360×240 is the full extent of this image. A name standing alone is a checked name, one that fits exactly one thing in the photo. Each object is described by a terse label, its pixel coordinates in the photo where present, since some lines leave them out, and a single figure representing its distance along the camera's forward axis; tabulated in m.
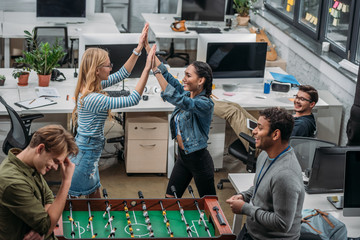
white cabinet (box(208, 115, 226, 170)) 6.07
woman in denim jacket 4.31
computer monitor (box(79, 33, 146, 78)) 5.81
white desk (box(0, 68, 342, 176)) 5.80
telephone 8.47
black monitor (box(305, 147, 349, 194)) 4.06
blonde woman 4.03
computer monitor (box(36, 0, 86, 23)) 8.38
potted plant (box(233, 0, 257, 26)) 8.92
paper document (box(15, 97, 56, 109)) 5.58
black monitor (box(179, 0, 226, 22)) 8.68
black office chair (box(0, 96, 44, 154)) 5.04
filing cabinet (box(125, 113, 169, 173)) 5.87
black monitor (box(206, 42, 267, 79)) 6.20
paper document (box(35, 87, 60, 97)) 5.86
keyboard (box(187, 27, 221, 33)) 8.57
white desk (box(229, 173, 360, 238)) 3.93
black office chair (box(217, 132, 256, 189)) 5.40
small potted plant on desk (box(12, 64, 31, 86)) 6.05
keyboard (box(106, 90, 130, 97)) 5.92
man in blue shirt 4.96
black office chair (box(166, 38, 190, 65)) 9.48
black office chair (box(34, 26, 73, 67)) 7.62
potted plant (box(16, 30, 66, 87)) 5.90
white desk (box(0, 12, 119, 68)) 7.84
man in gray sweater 3.12
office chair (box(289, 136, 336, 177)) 4.61
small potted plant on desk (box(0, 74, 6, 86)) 6.06
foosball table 3.43
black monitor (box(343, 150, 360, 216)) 3.84
